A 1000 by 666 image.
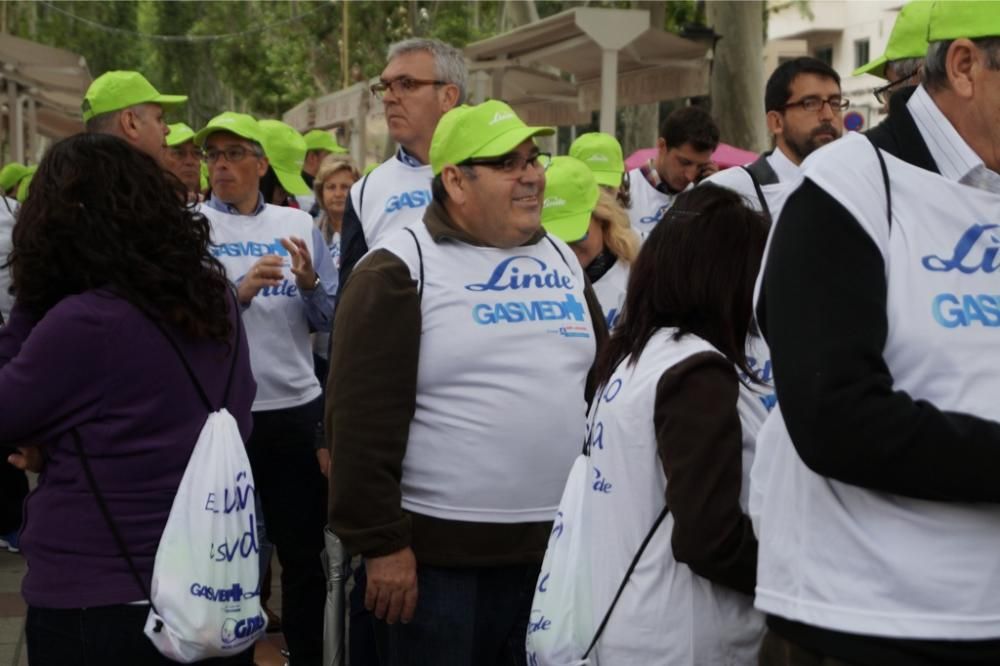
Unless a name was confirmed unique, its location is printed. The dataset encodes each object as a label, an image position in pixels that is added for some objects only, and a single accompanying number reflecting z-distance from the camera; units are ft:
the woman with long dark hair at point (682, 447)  9.58
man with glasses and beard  17.63
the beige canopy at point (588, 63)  40.78
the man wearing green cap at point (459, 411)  12.30
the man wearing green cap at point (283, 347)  18.95
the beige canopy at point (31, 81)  64.64
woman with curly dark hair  11.10
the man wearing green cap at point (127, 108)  17.56
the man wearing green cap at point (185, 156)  24.20
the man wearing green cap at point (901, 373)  7.24
